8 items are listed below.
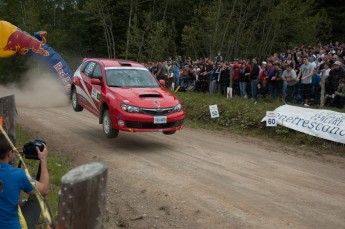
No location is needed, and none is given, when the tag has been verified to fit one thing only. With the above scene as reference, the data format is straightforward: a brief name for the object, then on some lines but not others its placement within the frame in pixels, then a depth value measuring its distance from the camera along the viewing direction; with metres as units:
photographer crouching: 3.33
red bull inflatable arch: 18.33
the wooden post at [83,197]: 2.53
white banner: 10.56
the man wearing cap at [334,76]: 13.13
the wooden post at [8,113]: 6.41
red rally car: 9.48
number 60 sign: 12.21
